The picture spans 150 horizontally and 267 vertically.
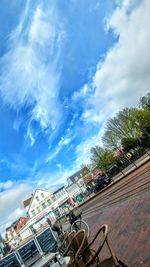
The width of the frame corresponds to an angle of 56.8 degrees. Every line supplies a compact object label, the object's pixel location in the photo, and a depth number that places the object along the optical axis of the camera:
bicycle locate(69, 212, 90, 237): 5.12
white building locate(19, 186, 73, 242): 31.92
